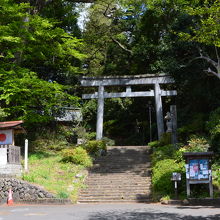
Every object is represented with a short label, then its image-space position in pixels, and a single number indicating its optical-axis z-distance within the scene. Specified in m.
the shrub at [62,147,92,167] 18.30
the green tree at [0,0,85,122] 18.38
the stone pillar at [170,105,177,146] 19.53
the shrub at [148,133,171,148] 21.00
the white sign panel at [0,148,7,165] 15.51
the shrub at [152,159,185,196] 13.94
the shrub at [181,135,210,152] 16.67
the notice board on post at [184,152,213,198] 12.90
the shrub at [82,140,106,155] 21.16
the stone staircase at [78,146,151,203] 14.46
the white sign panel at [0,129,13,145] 15.88
